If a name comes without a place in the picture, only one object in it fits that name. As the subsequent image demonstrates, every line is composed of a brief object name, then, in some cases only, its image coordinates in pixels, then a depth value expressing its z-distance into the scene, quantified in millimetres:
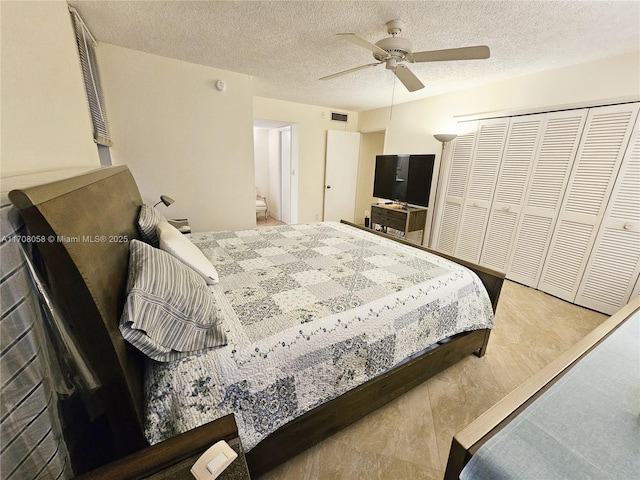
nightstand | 645
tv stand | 3895
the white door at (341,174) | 4943
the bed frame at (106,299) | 629
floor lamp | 3369
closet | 2334
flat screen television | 3727
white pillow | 1283
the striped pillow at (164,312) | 805
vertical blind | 1983
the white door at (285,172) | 4961
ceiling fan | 1711
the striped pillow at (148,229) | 1443
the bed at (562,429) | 652
